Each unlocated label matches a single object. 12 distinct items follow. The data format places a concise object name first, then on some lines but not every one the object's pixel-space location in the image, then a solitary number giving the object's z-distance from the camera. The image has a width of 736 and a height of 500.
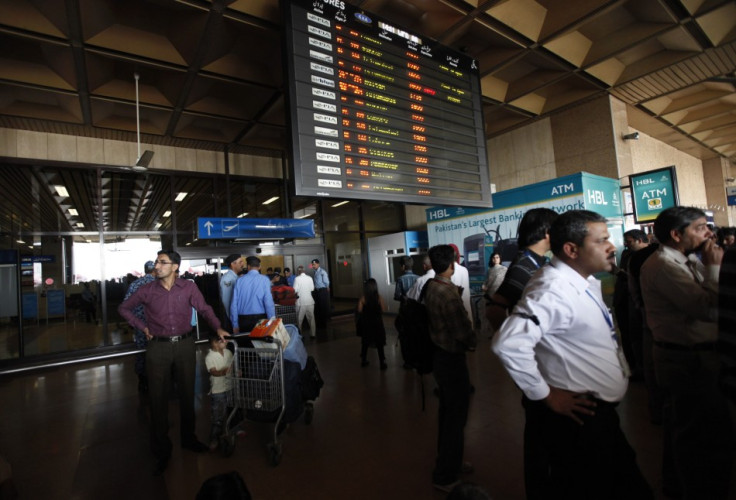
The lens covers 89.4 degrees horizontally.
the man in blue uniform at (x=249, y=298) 5.10
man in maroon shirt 3.30
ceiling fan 6.42
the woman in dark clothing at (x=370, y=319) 5.80
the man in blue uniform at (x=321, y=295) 9.08
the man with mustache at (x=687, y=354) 1.97
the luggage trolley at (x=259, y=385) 3.34
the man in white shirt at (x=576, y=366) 1.50
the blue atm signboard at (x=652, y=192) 7.09
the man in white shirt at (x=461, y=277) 6.11
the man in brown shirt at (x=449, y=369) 2.58
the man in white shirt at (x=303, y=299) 8.06
